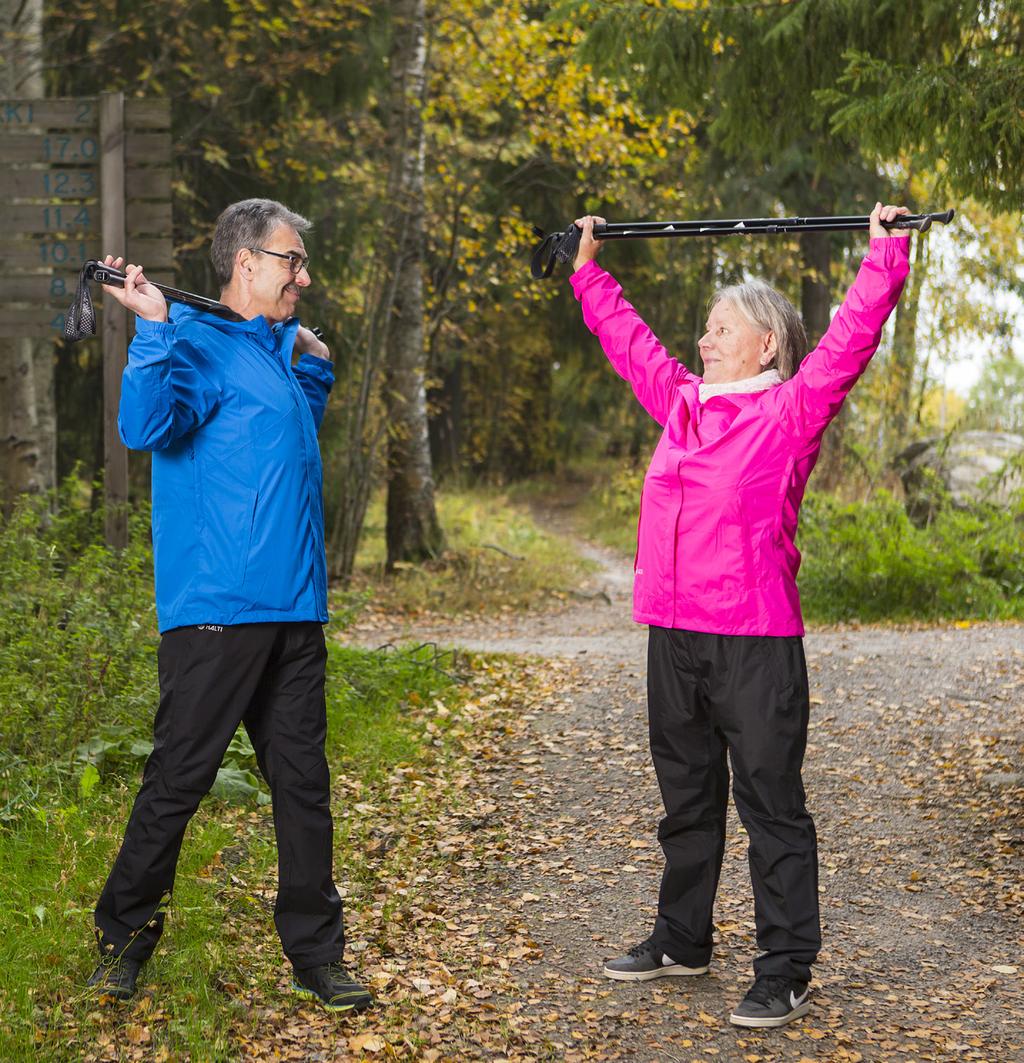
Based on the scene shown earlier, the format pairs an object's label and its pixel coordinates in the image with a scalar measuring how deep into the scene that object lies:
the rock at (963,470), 11.42
